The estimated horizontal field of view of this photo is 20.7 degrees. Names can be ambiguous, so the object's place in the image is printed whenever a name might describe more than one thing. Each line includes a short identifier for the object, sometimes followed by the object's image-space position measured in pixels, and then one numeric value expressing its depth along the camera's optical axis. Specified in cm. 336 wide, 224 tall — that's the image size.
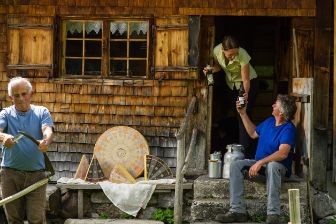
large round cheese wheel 1207
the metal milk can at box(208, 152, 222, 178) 1142
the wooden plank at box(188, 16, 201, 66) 1205
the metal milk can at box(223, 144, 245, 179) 1127
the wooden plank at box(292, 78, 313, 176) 1086
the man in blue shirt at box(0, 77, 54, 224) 867
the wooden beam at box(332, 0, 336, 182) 1133
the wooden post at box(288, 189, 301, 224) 654
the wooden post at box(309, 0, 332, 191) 1167
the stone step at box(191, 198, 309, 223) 1063
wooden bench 1144
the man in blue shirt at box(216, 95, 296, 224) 1025
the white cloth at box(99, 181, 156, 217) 1136
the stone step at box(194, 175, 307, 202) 1089
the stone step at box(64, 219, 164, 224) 1110
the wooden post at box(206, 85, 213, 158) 1215
